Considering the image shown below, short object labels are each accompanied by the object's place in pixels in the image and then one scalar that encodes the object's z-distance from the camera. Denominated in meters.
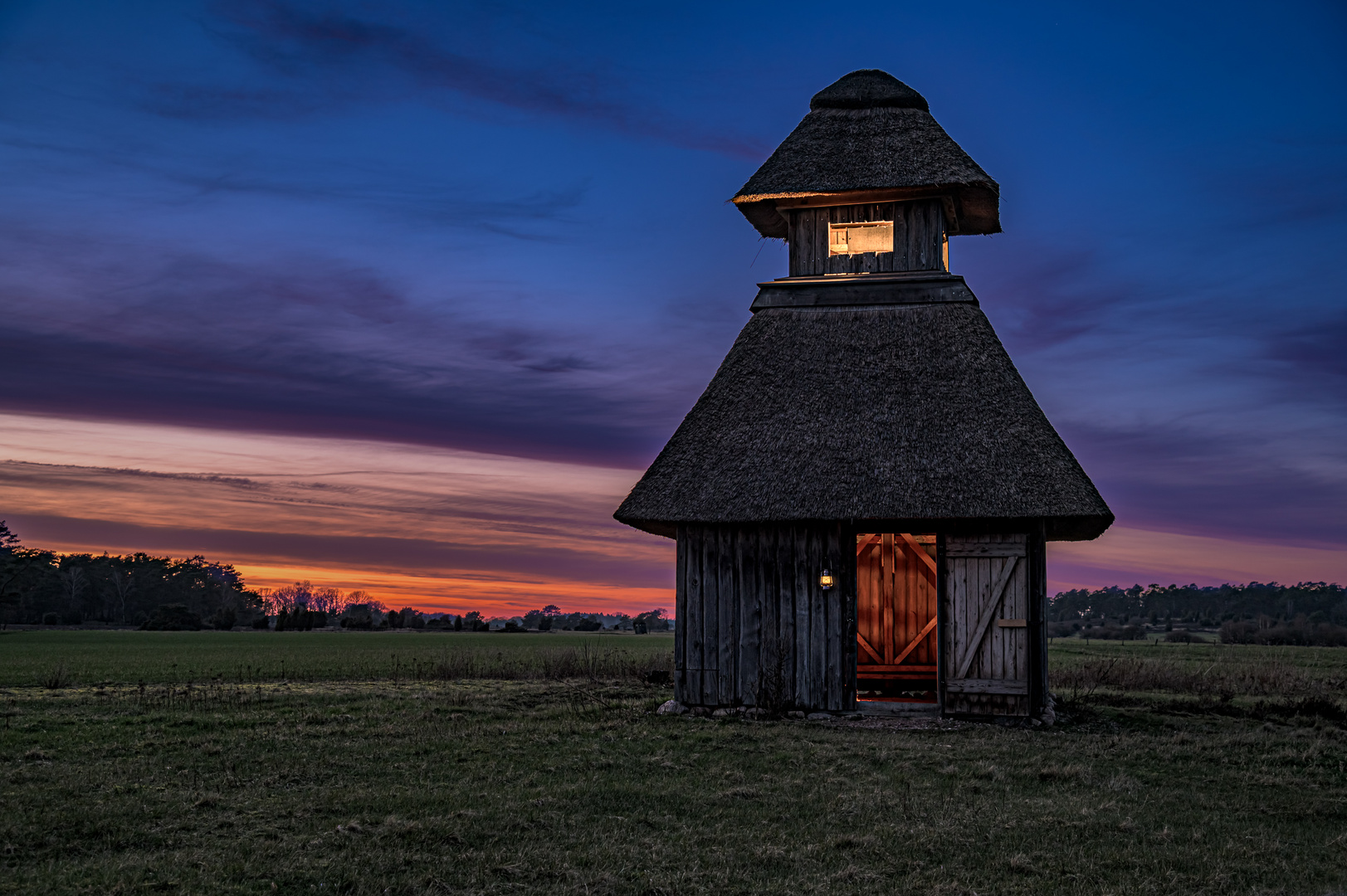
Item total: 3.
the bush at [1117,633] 67.88
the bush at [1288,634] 58.00
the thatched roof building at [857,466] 16.38
